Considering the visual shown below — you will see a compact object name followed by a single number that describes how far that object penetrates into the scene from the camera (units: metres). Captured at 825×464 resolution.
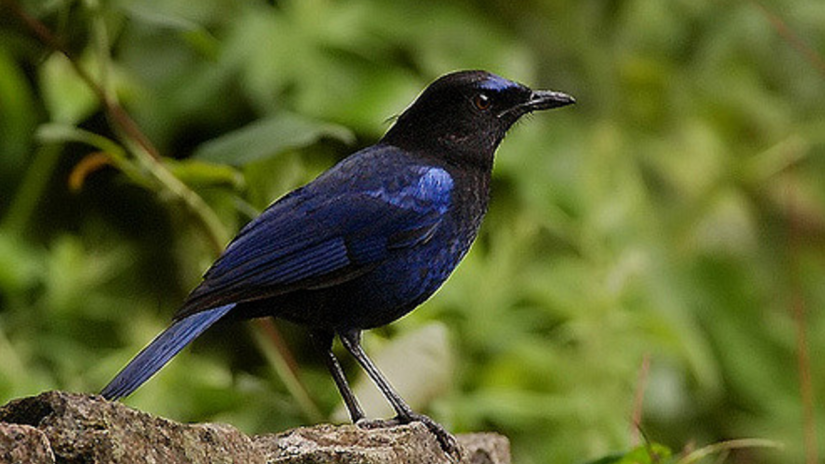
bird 6.14
